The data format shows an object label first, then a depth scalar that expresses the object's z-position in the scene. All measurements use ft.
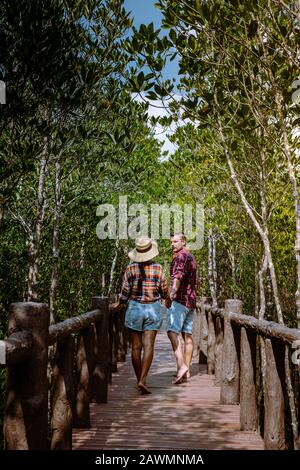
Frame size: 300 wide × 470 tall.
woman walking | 19.88
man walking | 21.95
